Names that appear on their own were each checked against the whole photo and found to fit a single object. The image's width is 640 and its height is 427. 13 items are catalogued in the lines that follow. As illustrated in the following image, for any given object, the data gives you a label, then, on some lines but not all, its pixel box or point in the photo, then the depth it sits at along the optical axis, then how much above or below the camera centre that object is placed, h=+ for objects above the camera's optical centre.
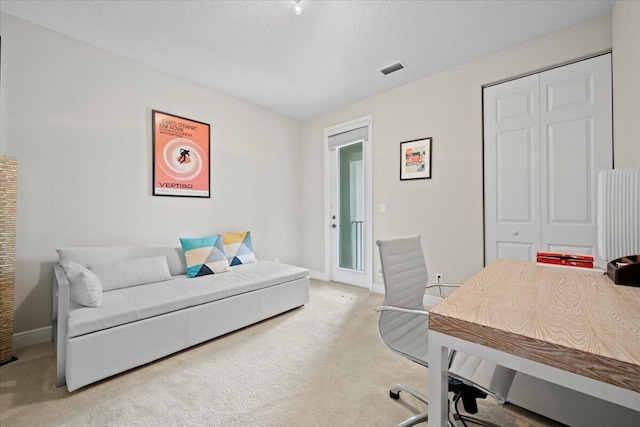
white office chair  1.07 -0.64
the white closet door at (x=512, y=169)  2.55 +0.45
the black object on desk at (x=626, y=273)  1.09 -0.25
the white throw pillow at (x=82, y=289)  1.86 -0.53
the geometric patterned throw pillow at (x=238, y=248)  3.27 -0.44
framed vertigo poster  2.96 +0.68
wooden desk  0.58 -0.31
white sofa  1.69 -0.78
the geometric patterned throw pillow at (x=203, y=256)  2.80 -0.47
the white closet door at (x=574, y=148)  2.24 +0.58
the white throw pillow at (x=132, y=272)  2.27 -0.53
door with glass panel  3.95 +0.09
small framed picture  3.19 +0.68
